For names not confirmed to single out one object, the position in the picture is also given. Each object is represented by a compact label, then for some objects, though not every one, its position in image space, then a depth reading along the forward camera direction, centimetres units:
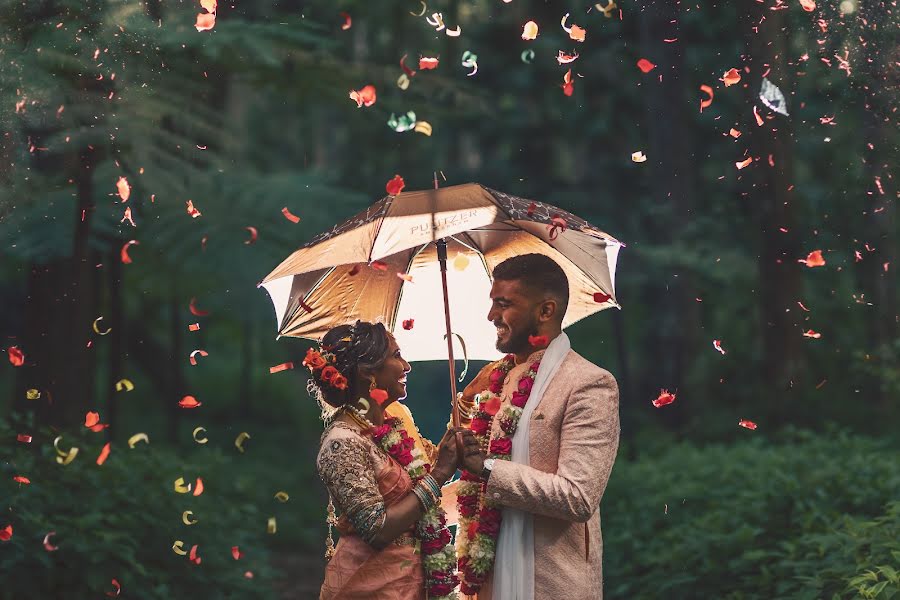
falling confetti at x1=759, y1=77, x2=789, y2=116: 1048
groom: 479
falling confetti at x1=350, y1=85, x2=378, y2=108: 768
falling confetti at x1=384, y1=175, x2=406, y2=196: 529
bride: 485
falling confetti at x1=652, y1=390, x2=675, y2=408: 548
